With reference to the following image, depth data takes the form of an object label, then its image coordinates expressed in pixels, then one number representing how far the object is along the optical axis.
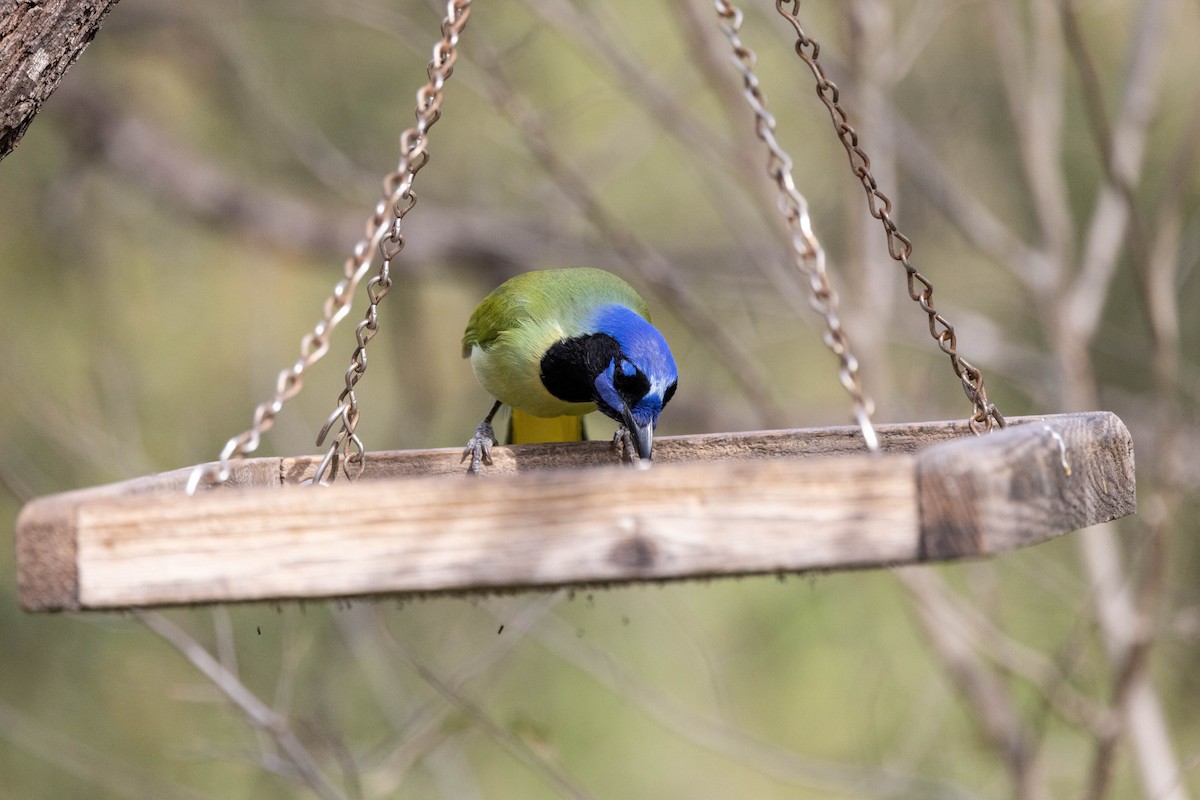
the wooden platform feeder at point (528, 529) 4.07
